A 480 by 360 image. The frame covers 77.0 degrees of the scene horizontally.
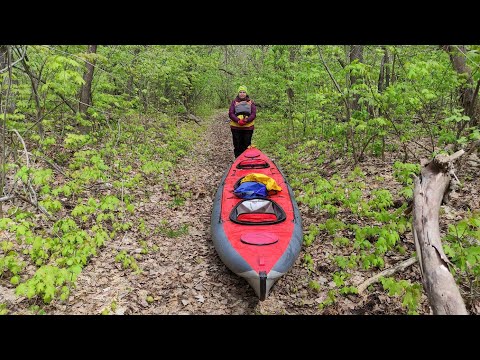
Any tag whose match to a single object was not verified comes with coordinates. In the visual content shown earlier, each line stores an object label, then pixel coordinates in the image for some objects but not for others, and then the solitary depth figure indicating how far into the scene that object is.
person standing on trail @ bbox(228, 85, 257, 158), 9.98
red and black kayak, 4.14
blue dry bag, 6.24
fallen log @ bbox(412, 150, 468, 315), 2.56
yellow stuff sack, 6.40
